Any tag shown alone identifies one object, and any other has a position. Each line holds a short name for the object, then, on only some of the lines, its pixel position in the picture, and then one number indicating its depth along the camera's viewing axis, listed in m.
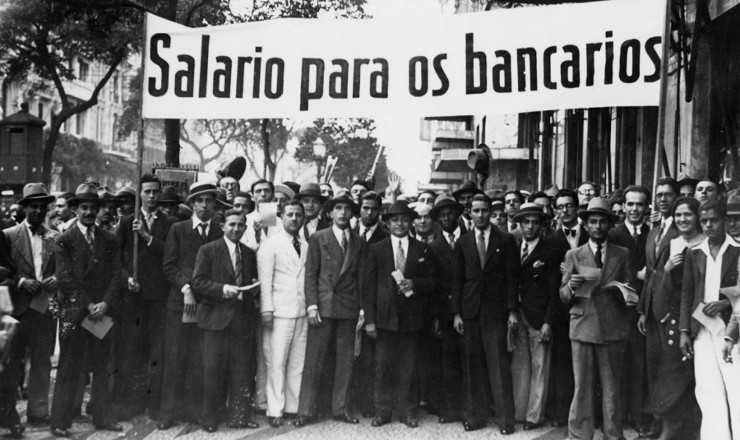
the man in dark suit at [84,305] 6.91
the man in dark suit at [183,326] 7.21
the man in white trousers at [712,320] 5.88
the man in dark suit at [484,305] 7.21
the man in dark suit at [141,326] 7.43
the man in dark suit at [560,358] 7.19
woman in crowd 6.34
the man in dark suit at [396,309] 7.38
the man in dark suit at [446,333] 7.45
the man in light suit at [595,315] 6.69
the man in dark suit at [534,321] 7.20
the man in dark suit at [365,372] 7.70
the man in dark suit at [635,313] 6.98
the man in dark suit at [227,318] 7.12
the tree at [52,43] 18.66
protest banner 7.16
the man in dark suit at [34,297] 6.99
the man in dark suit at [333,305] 7.46
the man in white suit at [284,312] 7.45
